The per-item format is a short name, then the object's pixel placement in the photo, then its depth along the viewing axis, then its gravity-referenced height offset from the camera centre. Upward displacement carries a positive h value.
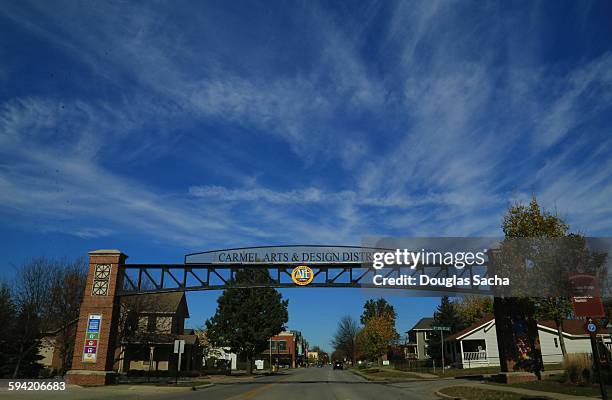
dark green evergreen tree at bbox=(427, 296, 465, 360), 63.47 +4.11
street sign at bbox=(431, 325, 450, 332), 35.88 +1.50
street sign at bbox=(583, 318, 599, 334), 12.55 +0.54
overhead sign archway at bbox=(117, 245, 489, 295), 28.28 +4.77
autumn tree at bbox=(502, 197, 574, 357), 25.64 +6.45
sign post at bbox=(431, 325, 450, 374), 35.88 +1.50
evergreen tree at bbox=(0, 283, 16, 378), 33.06 +0.98
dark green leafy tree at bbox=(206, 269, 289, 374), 46.75 +2.72
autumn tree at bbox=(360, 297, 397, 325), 103.81 +8.53
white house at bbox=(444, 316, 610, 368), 46.06 +0.66
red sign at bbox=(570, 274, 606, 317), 12.63 +1.21
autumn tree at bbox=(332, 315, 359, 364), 107.59 +2.69
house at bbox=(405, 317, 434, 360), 79.06 +1.47
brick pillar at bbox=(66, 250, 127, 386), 26.20 +1.48
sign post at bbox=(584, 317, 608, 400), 12.44 +0.39
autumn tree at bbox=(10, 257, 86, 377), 33.81 +2.76
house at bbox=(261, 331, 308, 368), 112.19 -0.21
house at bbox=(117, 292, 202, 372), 39.81 +1.26
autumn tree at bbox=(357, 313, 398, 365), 61.81 +1.53
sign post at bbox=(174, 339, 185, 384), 29.36 +0.14
